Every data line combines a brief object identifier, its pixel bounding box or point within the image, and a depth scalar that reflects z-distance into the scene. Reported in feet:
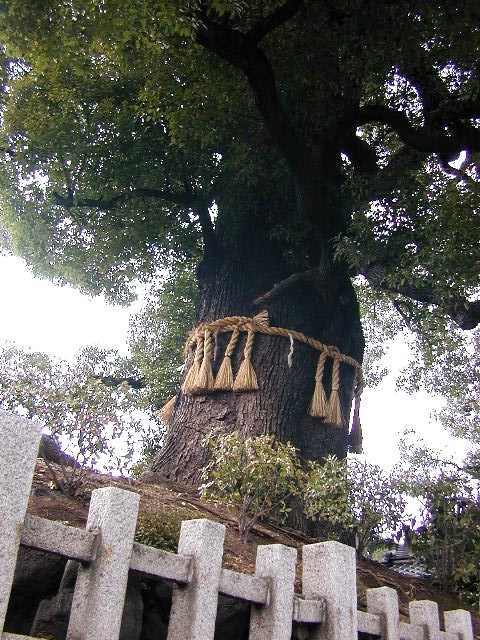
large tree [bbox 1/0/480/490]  16.99
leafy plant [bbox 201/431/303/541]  12.62
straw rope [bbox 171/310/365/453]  19.03
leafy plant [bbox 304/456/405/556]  14.47
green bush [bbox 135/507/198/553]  10.74
